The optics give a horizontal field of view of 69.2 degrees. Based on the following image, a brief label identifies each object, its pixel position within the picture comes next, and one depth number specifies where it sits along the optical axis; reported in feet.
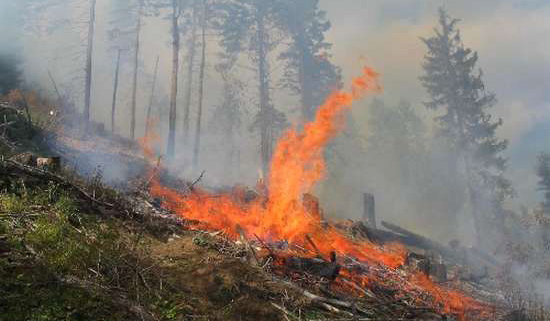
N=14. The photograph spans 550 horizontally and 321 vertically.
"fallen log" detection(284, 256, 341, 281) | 25.25
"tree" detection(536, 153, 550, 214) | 102.93
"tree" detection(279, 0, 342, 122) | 107.77
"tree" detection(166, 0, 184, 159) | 89.92
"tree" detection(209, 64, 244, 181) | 159.74
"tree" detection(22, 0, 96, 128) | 117.60
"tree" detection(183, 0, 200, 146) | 108.58
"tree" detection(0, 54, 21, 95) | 87.15
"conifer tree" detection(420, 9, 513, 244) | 104.12
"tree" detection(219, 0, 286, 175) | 99.40
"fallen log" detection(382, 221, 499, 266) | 65.67
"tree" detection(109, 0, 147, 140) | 115.97
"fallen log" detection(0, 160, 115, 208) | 25.54
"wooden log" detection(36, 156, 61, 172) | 31.30
